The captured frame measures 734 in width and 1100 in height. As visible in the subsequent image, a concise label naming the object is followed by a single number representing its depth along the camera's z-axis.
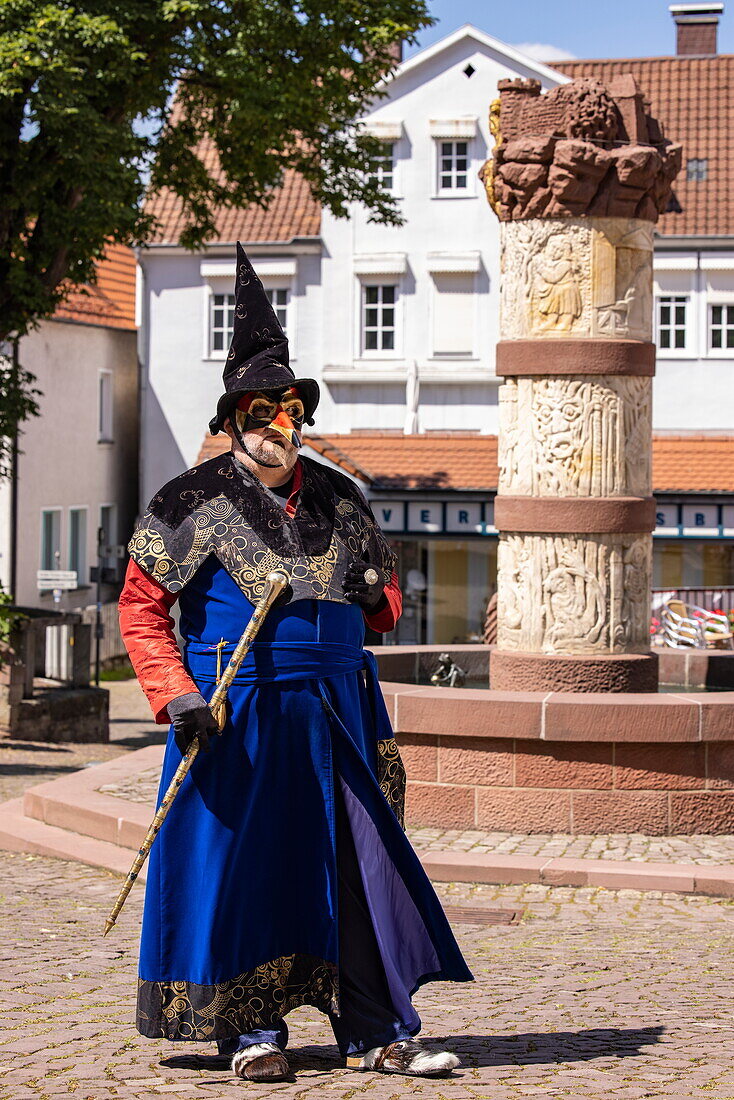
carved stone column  10.66
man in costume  5.00
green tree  18.42
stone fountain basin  9.77
